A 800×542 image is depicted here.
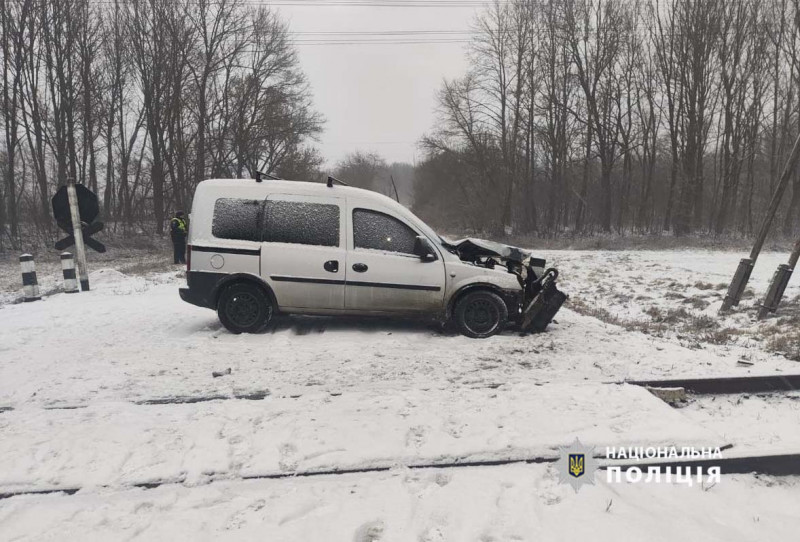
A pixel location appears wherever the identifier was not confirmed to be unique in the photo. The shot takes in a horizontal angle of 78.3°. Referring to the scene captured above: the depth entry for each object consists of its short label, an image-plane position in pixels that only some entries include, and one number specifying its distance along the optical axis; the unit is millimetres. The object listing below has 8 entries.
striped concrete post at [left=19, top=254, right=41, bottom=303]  9492
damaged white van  6441
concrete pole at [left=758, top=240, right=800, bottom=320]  8266
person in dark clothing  16516
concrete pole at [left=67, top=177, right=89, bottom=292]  8289
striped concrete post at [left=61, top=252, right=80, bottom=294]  10317
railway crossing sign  6898
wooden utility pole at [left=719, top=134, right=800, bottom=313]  8852
